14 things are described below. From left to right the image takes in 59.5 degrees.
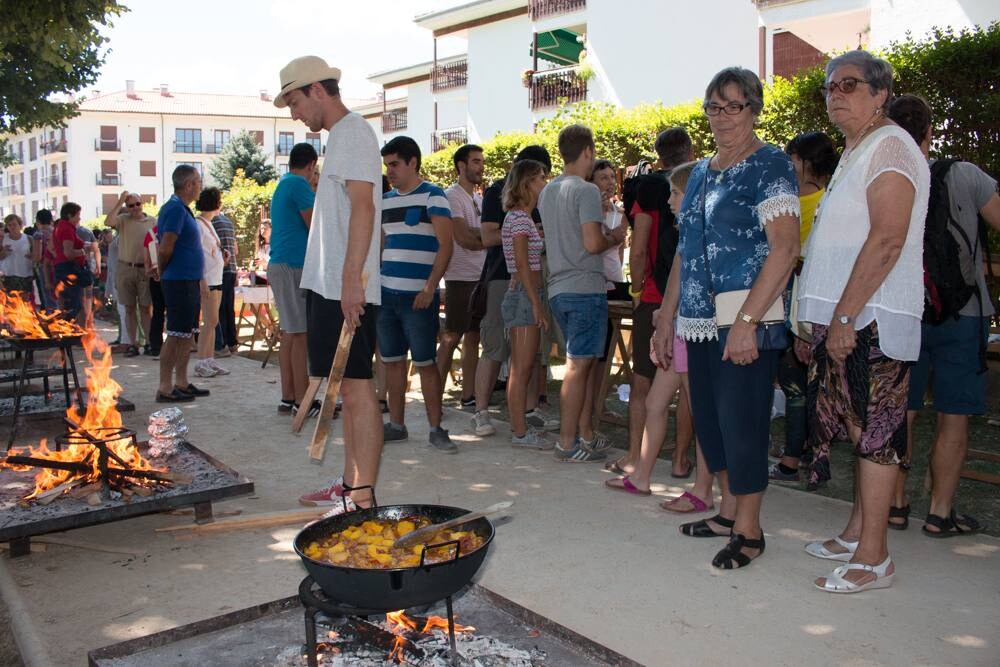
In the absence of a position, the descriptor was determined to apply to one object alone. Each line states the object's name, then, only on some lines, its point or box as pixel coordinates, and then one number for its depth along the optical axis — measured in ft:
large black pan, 7.65
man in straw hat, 13.85
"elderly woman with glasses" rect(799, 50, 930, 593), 11.10
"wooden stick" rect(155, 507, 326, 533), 14.71
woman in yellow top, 15.66
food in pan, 8.16
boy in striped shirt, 19.65
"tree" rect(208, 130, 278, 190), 165.07
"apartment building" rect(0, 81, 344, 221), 246.47
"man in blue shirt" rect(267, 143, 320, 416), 22.45
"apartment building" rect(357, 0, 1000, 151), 59.11
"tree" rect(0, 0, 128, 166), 32.50
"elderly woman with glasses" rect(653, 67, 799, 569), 12.12
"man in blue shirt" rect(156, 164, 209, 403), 25.61
